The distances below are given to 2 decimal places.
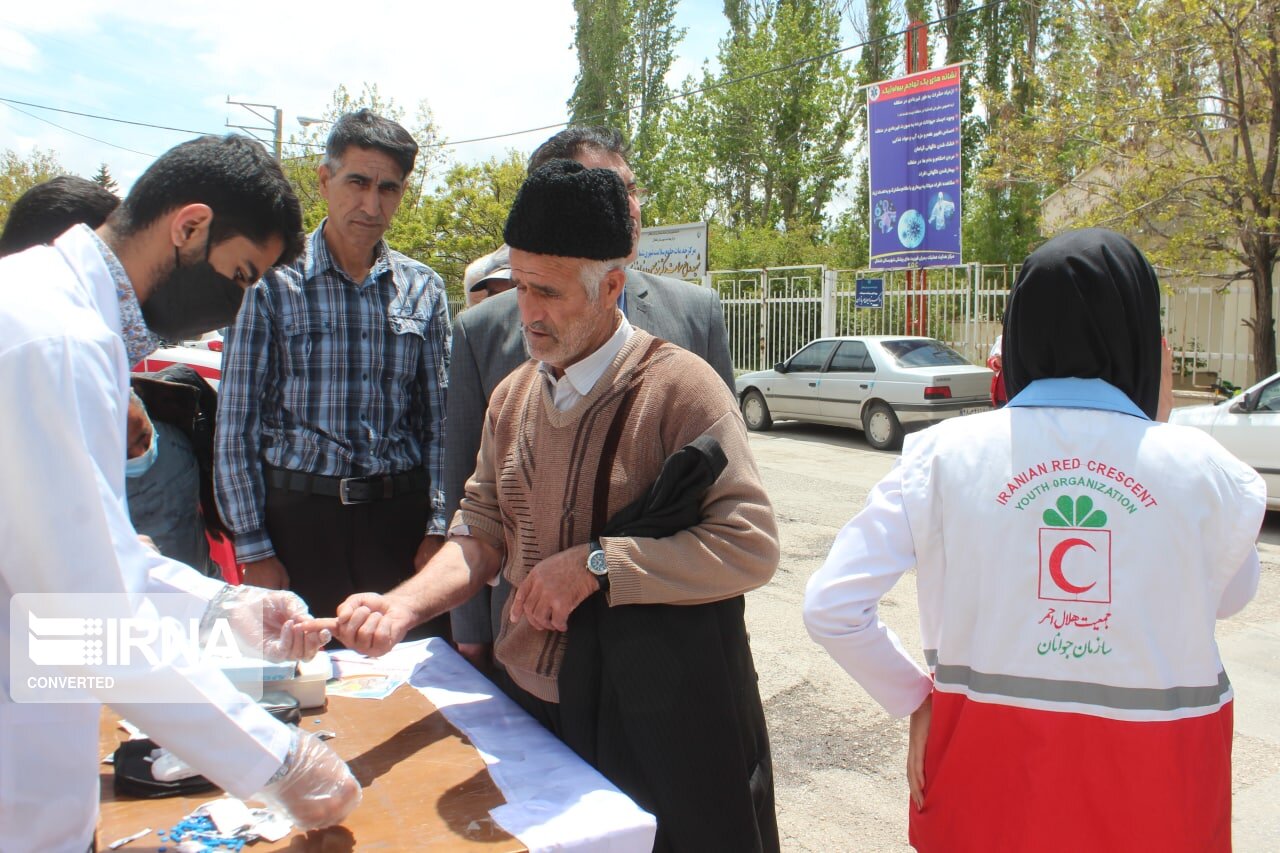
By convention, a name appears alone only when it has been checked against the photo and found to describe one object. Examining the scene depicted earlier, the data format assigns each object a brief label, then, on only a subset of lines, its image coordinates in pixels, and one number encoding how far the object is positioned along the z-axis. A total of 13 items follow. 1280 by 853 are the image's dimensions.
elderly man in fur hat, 1.63
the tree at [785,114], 32.38
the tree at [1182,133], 11.09
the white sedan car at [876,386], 11.75
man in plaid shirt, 2.77
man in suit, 2.37
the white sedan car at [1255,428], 7.34
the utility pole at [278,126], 26.24
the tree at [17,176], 29.95
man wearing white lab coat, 1.16
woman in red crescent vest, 1.43
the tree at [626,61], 36.28
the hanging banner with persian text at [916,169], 13.91
